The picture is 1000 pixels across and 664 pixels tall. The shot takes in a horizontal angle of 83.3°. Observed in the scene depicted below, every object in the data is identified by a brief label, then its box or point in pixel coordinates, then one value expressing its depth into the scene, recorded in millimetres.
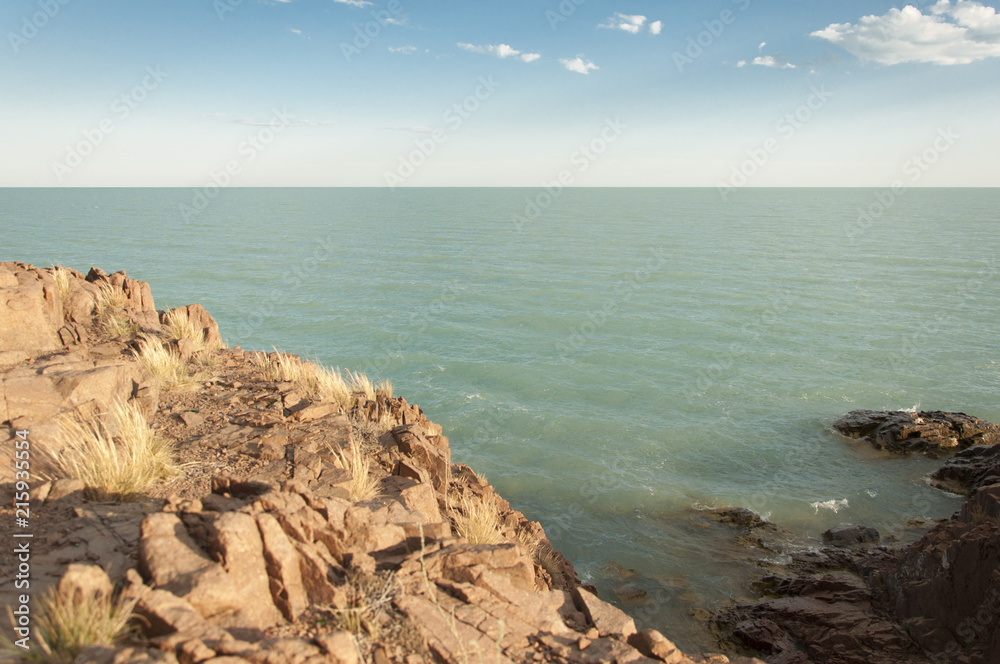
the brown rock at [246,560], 4434
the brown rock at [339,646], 3956
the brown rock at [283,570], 4559
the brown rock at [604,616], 5688
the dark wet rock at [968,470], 14359
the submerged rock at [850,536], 12359
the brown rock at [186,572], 4211
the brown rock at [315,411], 9073
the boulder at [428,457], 8406
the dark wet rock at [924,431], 16516
